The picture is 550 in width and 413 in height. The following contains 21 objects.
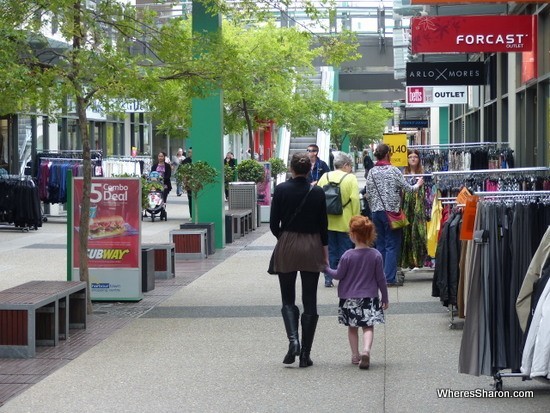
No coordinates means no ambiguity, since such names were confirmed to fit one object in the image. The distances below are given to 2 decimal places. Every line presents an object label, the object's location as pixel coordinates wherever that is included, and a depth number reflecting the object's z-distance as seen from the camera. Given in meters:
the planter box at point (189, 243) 19.81
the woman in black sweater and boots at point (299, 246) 9.62
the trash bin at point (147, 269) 14.80
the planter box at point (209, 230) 20.55
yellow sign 20.17
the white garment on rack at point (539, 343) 7.21
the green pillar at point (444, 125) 39.31
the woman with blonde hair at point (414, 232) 15.05
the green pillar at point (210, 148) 21.61
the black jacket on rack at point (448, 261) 11.13
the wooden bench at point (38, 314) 10.33
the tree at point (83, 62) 12.48
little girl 9.49
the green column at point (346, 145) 94.44
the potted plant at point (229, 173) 30.12
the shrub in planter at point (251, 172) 29.58
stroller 29.35
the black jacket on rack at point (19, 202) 25.59
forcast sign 16.30
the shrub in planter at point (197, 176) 21.28
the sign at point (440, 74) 21.66
